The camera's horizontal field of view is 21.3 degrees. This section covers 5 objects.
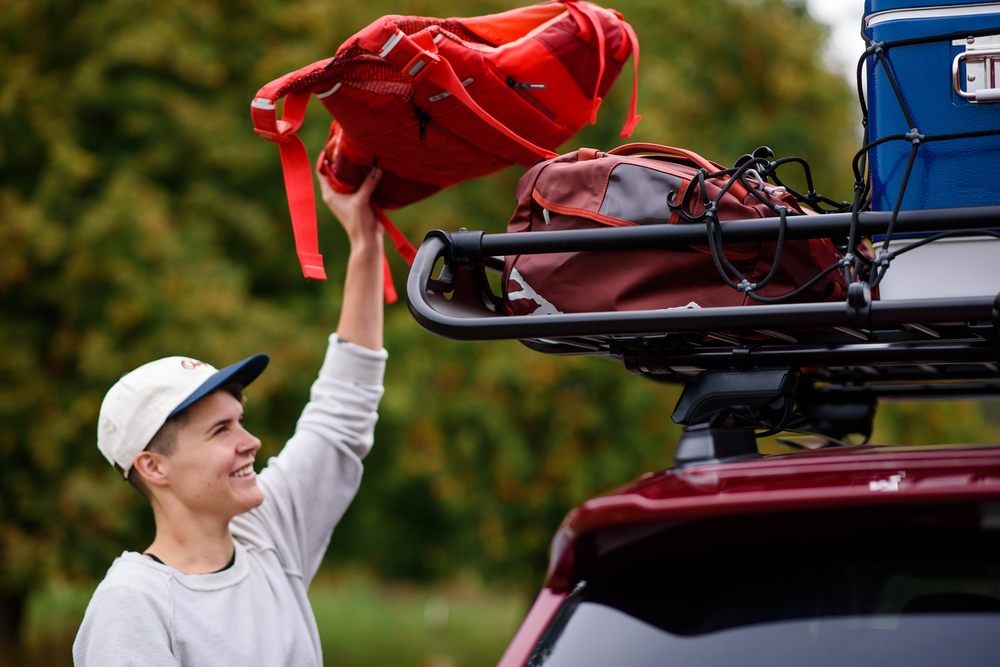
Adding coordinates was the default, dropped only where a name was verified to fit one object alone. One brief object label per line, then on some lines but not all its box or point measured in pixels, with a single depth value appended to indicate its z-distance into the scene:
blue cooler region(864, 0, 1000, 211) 3.27
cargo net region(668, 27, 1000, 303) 3.22
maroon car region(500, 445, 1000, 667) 3.26
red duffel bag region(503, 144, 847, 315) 3.32
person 3.54
